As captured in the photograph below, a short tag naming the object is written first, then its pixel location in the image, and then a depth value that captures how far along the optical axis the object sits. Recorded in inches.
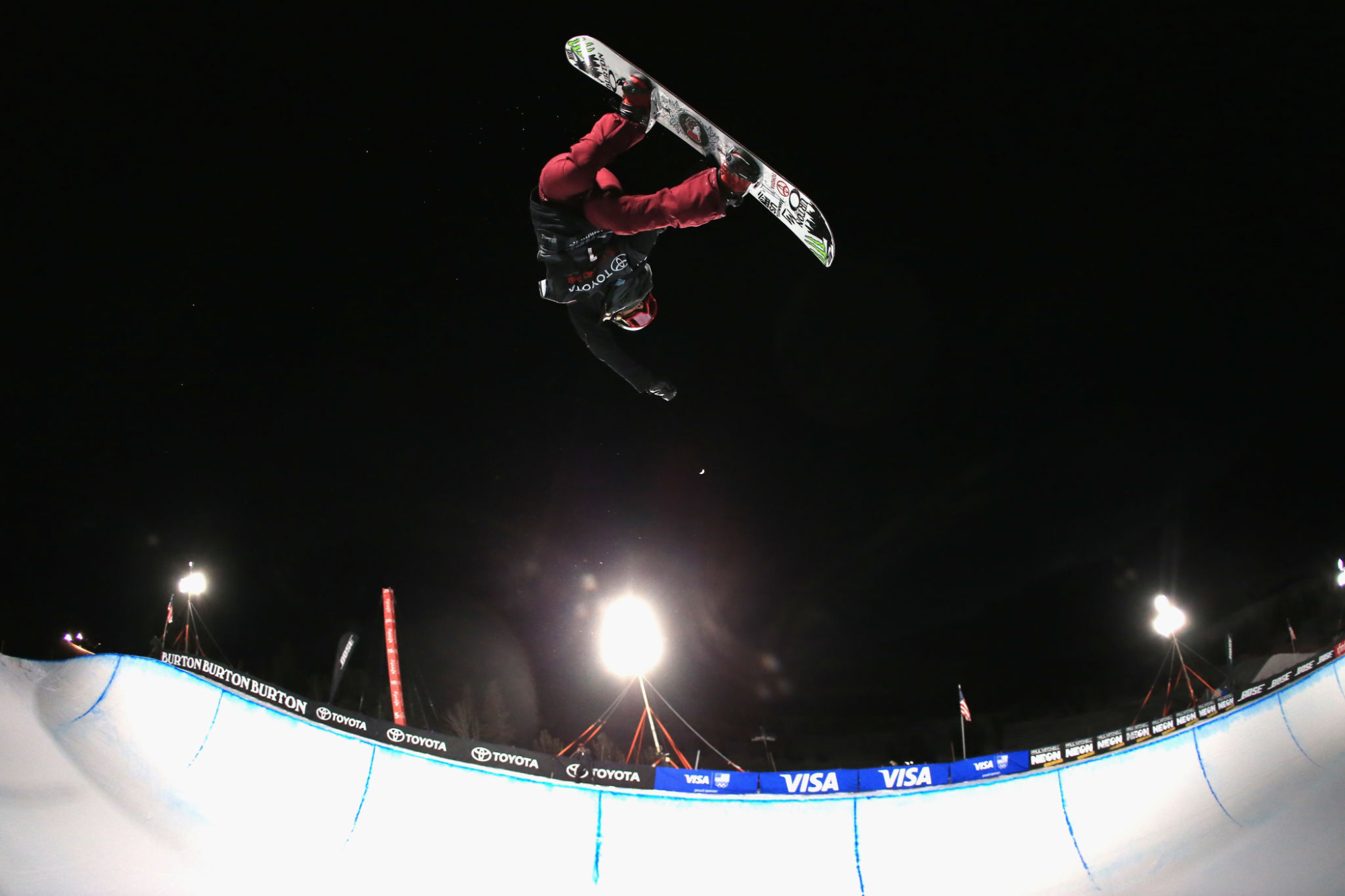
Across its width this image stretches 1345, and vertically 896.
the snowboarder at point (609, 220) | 131.0
